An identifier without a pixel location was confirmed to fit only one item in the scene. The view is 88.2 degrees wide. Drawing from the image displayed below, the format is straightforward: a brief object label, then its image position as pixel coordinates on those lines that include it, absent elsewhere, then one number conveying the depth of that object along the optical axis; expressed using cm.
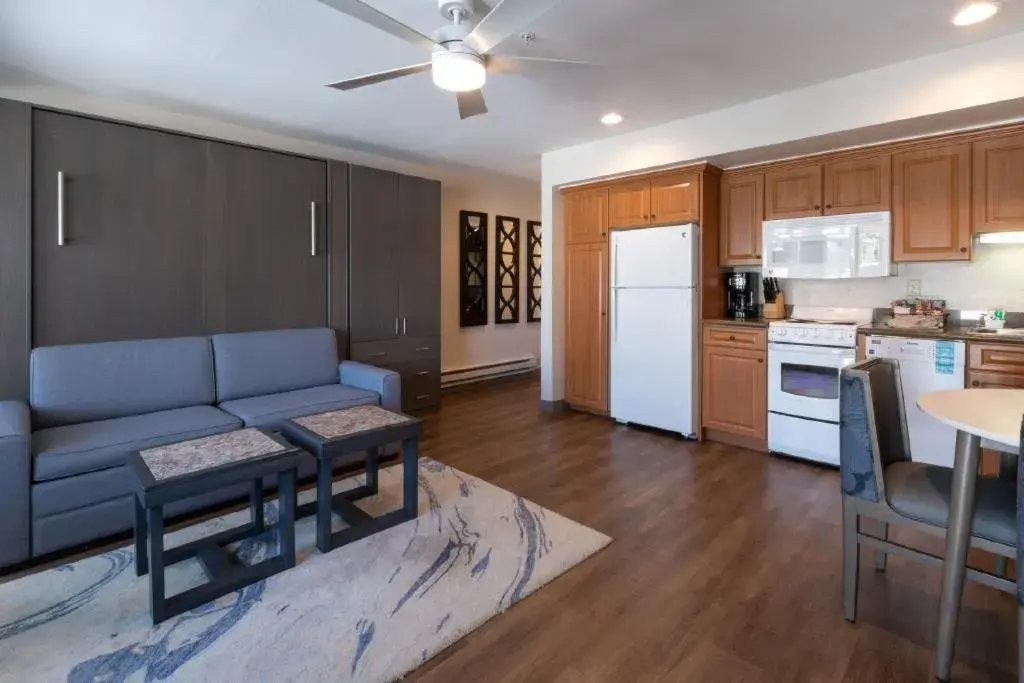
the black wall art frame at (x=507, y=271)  640
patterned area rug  167
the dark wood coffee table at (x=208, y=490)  189
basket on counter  334
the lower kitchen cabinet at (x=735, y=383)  382
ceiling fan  193
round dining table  156
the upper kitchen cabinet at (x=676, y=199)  405
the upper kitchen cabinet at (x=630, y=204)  436
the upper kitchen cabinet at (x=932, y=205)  319
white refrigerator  407
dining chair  173
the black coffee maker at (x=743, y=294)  430
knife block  405
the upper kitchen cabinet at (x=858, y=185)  346
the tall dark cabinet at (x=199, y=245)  299
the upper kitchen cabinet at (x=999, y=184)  301
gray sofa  229
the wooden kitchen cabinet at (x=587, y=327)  471
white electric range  345
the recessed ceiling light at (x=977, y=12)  234
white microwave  347
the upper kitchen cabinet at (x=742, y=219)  404
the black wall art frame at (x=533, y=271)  680
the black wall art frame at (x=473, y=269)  603
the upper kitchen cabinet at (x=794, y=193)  374
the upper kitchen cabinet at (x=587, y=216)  466
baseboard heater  596
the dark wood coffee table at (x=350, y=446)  237
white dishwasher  304
